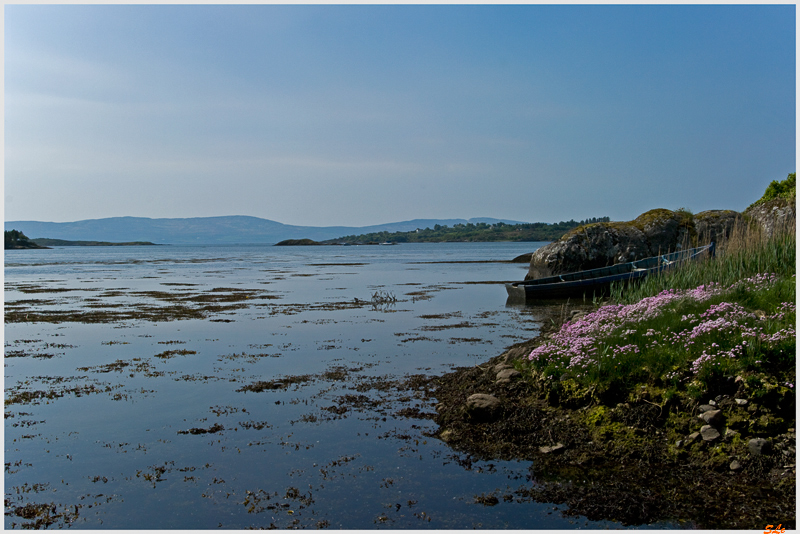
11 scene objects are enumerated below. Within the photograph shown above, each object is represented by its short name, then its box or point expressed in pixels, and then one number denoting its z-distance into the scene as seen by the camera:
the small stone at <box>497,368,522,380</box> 10.07
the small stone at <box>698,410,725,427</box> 7.09
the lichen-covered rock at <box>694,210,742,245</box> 29.98
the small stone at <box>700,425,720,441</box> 6.95
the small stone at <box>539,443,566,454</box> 7.48
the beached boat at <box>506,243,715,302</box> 24.41
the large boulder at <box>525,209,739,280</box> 29.92
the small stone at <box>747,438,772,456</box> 6.59
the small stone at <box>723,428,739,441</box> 6.90
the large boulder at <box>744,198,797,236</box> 22.25
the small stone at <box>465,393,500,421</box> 8.59
